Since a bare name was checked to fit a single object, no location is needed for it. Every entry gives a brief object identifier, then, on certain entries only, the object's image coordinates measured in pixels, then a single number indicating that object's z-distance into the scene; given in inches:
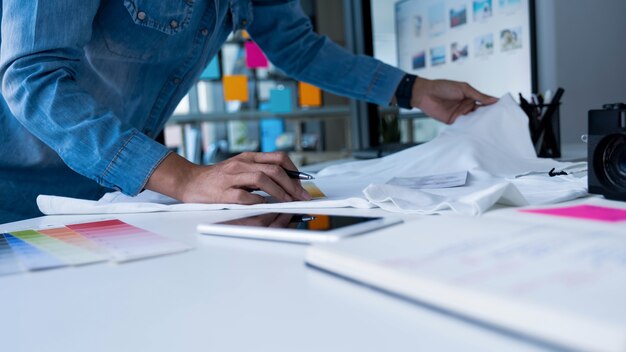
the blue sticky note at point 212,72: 135.6
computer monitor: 58.7
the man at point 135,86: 28.6
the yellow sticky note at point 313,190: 29.9
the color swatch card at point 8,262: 17.3
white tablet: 18.1
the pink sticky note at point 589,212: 18.3
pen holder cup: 45.3
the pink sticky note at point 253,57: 130.0
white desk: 10.6
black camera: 23.8
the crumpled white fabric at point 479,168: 23.2
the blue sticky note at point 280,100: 127.3
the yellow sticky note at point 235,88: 132.3
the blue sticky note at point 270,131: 174.6
